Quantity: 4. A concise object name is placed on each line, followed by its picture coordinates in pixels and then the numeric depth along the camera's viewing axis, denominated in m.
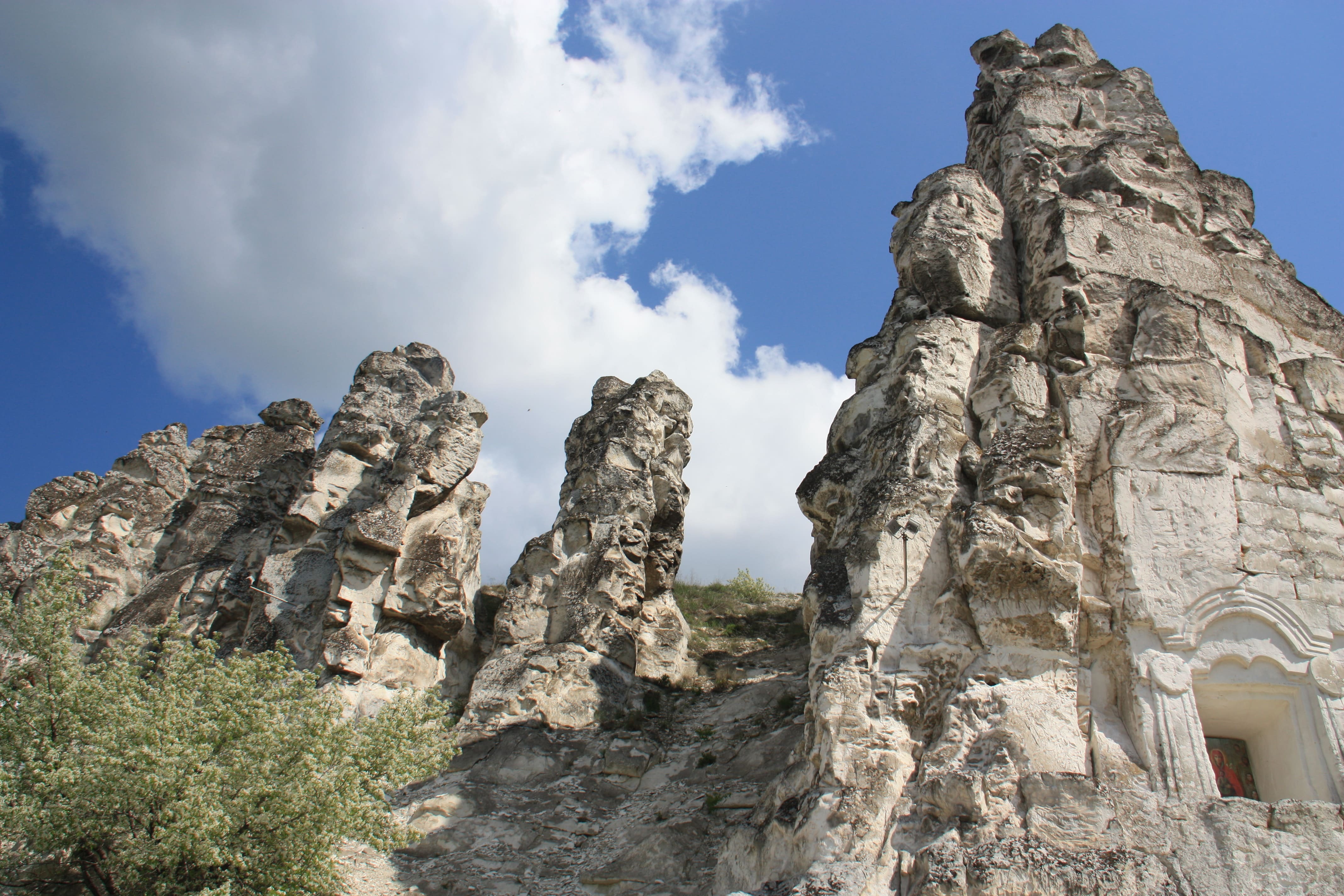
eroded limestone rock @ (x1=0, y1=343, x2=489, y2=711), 14.38
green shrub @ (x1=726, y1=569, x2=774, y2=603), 20.69
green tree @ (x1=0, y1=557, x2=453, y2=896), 7.96
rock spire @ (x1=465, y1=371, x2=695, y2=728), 13.11
